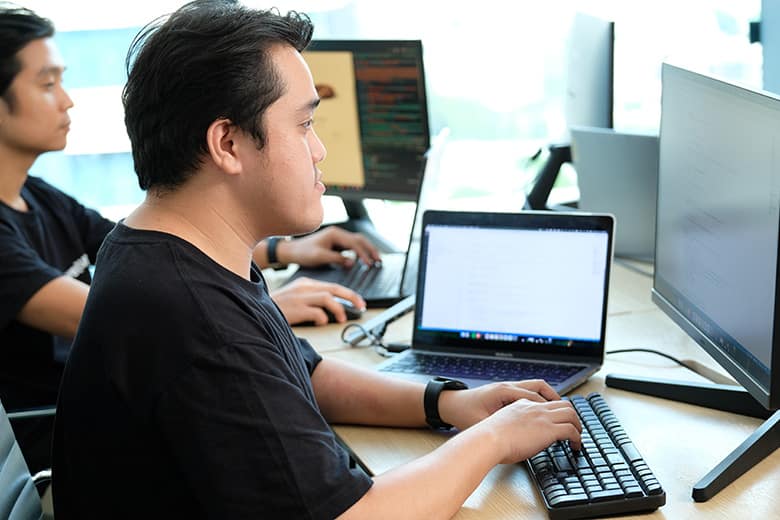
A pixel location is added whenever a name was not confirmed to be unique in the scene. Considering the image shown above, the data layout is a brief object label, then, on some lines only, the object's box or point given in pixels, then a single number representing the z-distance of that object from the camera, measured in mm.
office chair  1337
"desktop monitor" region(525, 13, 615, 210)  2240
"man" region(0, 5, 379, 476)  1931
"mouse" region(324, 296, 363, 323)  1961
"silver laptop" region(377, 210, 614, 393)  1570
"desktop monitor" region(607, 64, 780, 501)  1169
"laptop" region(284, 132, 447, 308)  2020
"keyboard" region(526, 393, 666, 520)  1143
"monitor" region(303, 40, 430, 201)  2289
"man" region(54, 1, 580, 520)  1054
